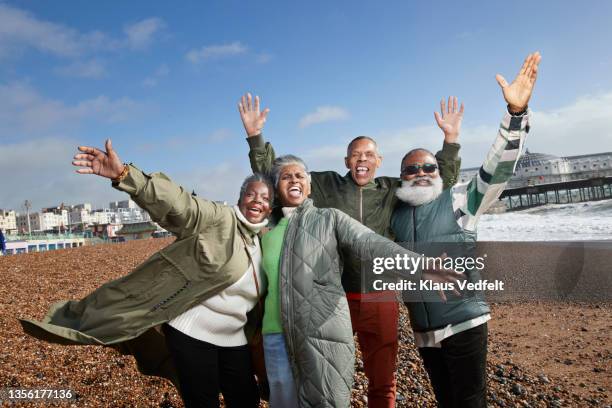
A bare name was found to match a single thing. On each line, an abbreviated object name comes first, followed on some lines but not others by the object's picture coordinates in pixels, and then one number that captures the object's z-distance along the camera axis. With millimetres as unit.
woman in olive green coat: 2930
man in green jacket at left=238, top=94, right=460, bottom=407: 3486
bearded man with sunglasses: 2883
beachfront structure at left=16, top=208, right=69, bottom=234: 180375
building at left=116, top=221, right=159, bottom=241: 75500
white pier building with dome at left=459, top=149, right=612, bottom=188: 136625
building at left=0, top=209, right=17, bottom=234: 158625
